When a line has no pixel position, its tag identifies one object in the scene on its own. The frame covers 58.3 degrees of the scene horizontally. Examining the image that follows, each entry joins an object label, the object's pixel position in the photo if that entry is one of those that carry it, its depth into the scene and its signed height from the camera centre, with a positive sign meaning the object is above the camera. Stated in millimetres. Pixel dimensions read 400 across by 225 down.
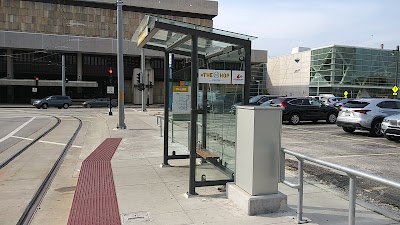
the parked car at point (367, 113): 14398 -776
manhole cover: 4664 -1691
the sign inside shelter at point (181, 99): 7941 -165
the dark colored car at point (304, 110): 20297 -975
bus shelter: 5637 +153
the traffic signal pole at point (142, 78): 35688 +1290
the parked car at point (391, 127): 12219 -1141
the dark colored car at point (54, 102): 43719 -1519
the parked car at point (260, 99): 25766 -467
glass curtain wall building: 72875 +4748
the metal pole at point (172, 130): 9406 -1098
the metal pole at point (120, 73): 17666 +903
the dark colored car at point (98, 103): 50325 -1786
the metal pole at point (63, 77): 54344 +1915
